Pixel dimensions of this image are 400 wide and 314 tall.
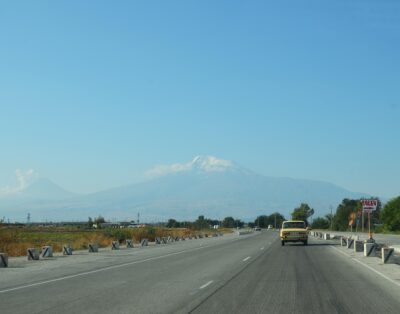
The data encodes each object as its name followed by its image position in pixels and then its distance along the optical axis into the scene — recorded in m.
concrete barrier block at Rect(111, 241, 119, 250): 45.03
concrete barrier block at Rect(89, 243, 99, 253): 40.21
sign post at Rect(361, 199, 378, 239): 39.22
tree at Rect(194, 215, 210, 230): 180.43
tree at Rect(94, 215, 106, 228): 169.16
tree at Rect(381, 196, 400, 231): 116.39
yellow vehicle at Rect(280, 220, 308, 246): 44.84
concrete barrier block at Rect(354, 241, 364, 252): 35.34
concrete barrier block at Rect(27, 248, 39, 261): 30.83
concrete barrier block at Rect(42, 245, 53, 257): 33.31
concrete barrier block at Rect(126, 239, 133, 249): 49.93
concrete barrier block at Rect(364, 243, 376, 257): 30.34
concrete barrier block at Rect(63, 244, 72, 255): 36.56
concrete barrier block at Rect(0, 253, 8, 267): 25.34
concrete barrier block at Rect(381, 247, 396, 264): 25.14
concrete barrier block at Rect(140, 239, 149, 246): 53.84
